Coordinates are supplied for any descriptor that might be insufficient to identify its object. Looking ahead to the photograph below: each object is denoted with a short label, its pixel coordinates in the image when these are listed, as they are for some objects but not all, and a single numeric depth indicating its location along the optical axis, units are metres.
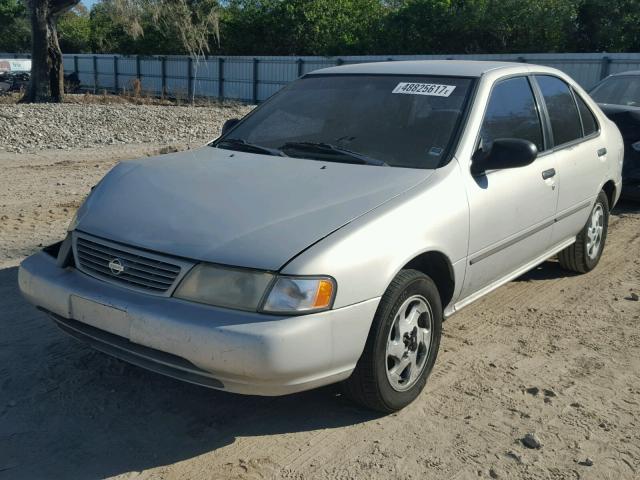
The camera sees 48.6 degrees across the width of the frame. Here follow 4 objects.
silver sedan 3.02
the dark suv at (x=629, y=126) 8.23
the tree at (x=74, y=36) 52.62
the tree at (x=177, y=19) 25.09
